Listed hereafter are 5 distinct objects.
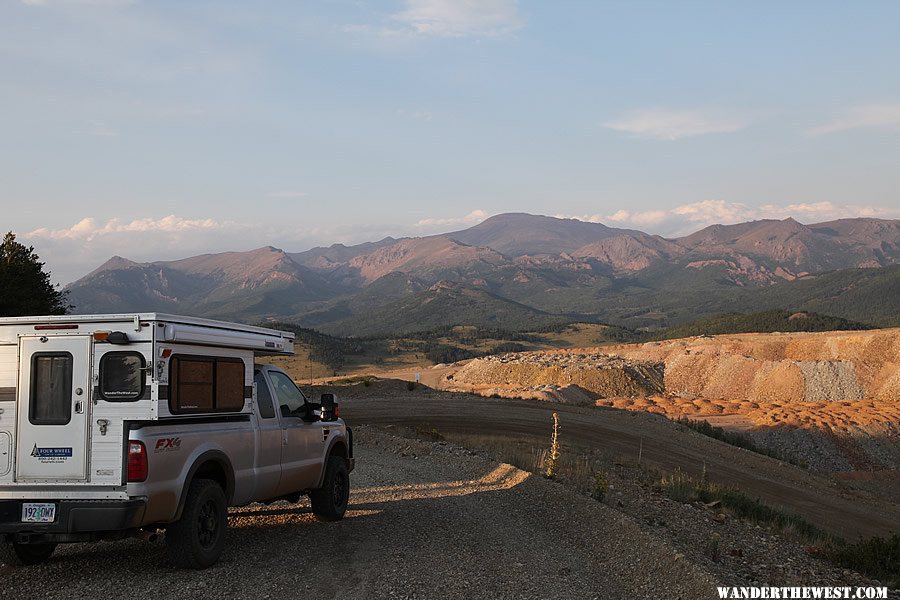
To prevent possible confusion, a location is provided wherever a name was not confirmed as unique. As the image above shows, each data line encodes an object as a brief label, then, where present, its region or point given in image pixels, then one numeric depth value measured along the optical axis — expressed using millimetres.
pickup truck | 8469
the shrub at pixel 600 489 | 14234
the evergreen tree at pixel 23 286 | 37781
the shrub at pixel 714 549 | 10469
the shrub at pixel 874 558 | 11992
